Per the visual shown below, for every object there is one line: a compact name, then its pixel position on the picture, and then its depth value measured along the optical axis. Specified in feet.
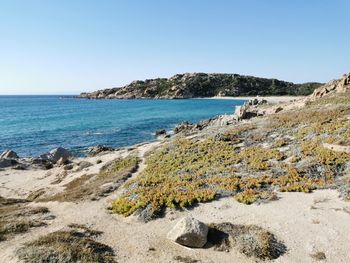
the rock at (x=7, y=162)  150.53
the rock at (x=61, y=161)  152.44
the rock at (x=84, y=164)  139.23
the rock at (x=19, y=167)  148.36
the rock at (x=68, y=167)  140.36
